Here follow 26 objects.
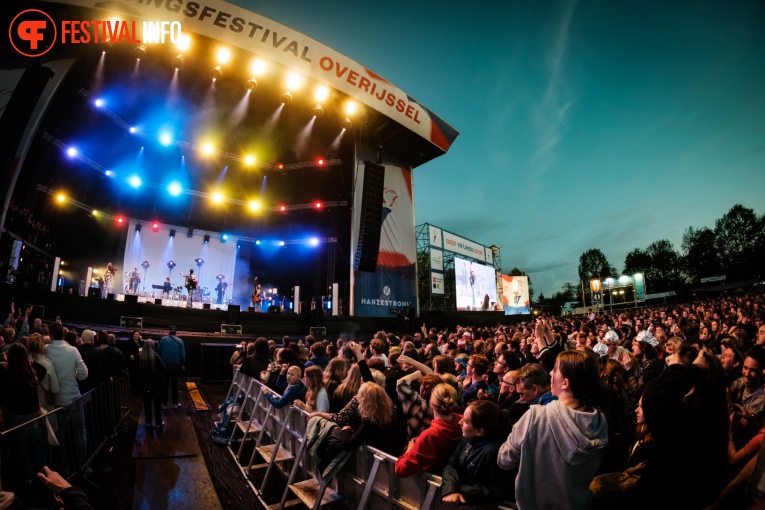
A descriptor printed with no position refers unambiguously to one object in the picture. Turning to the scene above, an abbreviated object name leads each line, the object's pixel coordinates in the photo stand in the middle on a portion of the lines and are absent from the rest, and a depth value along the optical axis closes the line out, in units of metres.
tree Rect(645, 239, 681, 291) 75.60
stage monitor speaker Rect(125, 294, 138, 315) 11.87
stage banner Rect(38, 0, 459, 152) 10.74
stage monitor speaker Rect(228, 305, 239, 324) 13.73
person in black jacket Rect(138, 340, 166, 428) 6.89
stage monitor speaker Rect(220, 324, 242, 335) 13.38
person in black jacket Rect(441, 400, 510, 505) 2.21
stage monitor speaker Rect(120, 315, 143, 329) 11.63
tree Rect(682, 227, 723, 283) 67.00
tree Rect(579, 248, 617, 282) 92.44
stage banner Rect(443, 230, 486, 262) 22.66
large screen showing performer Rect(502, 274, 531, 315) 27.94
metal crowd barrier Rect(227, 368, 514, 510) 2.72
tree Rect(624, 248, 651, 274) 83.12
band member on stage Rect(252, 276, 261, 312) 18.97
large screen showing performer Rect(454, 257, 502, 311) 22.44
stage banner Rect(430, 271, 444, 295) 20.85
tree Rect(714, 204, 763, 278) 61.62
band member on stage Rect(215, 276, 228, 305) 19.92
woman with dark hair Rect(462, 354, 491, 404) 4.05
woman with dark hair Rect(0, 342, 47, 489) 3.93
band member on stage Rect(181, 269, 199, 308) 16.67
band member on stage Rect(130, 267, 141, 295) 17.50
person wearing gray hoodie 1.71
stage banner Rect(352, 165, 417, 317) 16.97
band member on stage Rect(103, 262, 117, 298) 16.25
